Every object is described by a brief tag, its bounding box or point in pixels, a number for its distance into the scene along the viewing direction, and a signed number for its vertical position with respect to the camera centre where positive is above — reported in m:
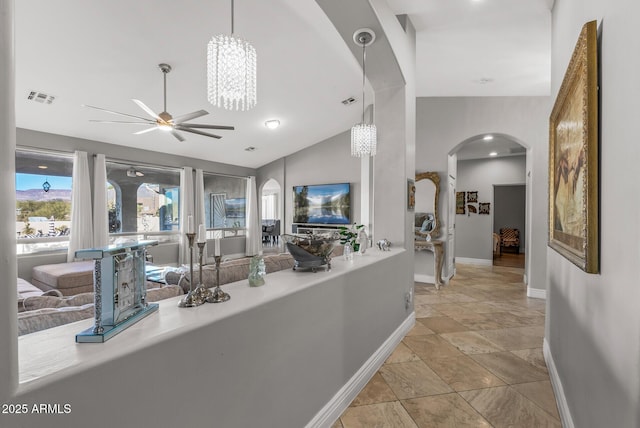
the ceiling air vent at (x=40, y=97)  4.00 +1.54
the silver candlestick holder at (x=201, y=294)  1.23 -0.34
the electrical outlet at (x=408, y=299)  3.19 -0.94
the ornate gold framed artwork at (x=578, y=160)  1.28 +0.26
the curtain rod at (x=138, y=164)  6.07 +1.03
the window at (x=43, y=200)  4.97 +0.21
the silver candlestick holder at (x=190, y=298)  1.19 -0.35
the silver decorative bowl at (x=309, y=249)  1.87 -0.23
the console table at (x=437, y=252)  4.96 -0.67
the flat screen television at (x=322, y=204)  7.87 +0.21
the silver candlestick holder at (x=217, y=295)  1.26 -0.35
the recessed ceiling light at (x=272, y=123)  6.21 +1.82
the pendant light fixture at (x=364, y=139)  3.12 +0.74
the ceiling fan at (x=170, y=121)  3.60 +1.11
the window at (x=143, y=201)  6.28 +0.26
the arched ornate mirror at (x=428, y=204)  5.33 +0.13
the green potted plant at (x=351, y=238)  2.65 -0.24
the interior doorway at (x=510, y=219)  9.16 -0.25
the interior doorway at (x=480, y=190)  7.25 +0.53
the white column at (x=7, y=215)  0.62 -0.01
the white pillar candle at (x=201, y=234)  1.22 -0.09
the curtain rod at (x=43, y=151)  4.93 +1.04
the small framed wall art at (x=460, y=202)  7.68 +0.23
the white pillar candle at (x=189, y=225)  1.24 -0.05
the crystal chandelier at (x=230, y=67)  2.06 +1.00
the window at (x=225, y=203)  8.28 +0.24
